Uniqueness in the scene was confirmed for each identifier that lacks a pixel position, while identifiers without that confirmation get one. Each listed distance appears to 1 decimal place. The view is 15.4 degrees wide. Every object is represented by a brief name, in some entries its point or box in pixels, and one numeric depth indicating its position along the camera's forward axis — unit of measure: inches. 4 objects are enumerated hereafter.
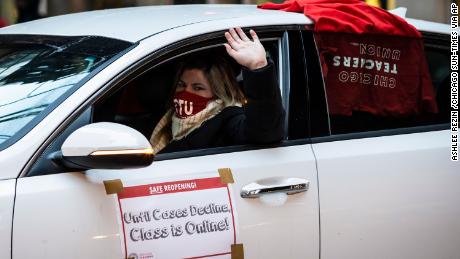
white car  225.6
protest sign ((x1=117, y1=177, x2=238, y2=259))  236.3
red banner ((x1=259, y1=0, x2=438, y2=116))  291.3
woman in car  256.2
